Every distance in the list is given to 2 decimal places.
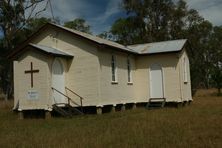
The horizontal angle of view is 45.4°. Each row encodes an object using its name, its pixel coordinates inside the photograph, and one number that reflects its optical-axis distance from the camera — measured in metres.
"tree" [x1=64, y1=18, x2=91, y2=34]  48.06
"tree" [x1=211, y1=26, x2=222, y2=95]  54.50
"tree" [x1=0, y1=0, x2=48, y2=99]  26.64
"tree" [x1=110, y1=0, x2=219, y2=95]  35.07
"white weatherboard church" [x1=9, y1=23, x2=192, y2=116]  14.53
